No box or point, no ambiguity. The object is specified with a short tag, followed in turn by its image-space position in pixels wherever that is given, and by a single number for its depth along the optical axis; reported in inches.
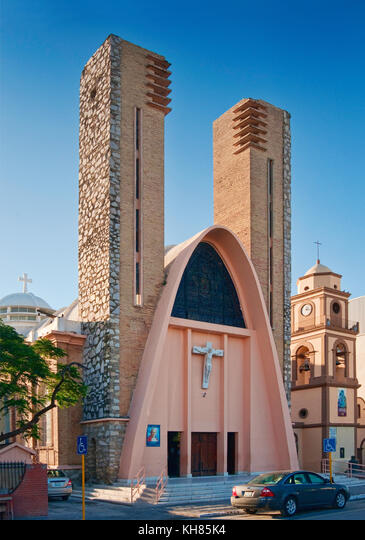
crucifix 1120.2
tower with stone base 1019.9
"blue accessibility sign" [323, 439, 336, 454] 877.2
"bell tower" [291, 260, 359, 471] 1530.5
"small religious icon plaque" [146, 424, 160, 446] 1024.9
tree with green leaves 876.9
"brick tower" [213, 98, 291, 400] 1272.1
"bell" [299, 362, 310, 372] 1613.6
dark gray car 656.4
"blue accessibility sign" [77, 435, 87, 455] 682.2
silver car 894.4
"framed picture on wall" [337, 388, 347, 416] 1549.1
